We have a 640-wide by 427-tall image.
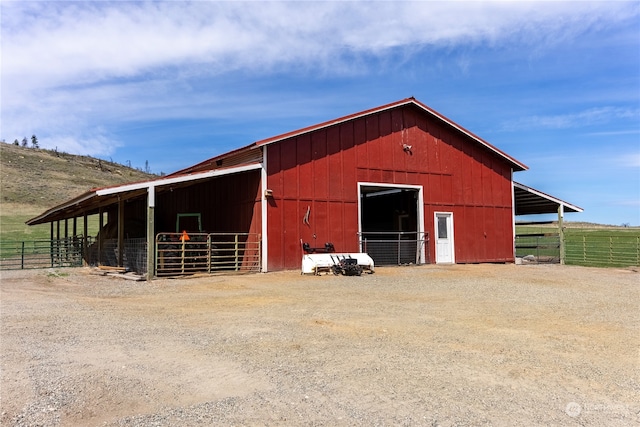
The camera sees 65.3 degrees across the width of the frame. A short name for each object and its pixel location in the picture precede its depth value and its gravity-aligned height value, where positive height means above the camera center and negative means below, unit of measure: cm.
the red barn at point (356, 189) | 1638 +167
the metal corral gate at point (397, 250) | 1831 -58
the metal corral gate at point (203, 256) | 1476 -63
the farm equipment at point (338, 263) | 1509 -90
